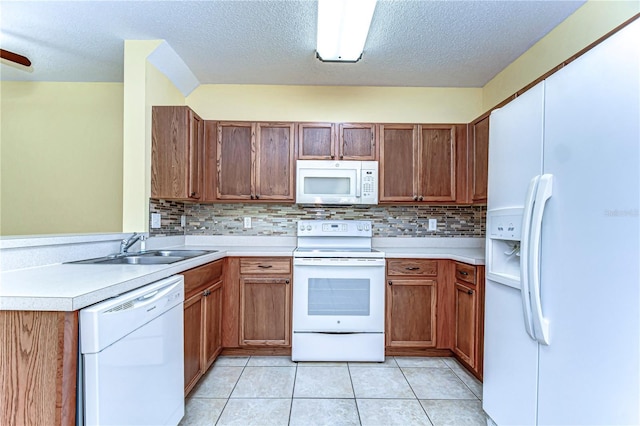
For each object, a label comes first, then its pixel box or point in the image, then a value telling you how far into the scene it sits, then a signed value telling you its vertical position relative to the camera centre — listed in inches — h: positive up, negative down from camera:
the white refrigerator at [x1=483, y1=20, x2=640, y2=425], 34.6 -4.2
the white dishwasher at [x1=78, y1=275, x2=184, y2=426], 37.8 -22.0
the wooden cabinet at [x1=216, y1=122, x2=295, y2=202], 110.0 +15.9
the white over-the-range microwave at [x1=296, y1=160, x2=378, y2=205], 107.9 +9.9
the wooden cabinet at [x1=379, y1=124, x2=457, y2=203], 110.7 +18.4
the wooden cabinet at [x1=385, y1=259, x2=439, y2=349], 98.7 -29.9
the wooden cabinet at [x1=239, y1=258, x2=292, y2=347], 98.3 -30.0
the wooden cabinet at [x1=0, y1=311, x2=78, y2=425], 36.2 -19.2
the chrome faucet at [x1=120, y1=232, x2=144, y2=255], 77.6 -9.4
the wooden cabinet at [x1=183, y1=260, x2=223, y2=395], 70.5 -29.1
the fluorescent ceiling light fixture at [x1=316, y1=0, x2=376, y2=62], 66.6 +43.5
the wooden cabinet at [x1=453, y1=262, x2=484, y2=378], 84.0 -30.0
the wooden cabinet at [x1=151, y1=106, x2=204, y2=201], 95.7 +16.9
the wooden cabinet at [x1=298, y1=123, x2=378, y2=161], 110.3 +24.2
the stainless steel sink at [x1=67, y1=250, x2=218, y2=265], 68.1 -13.1
